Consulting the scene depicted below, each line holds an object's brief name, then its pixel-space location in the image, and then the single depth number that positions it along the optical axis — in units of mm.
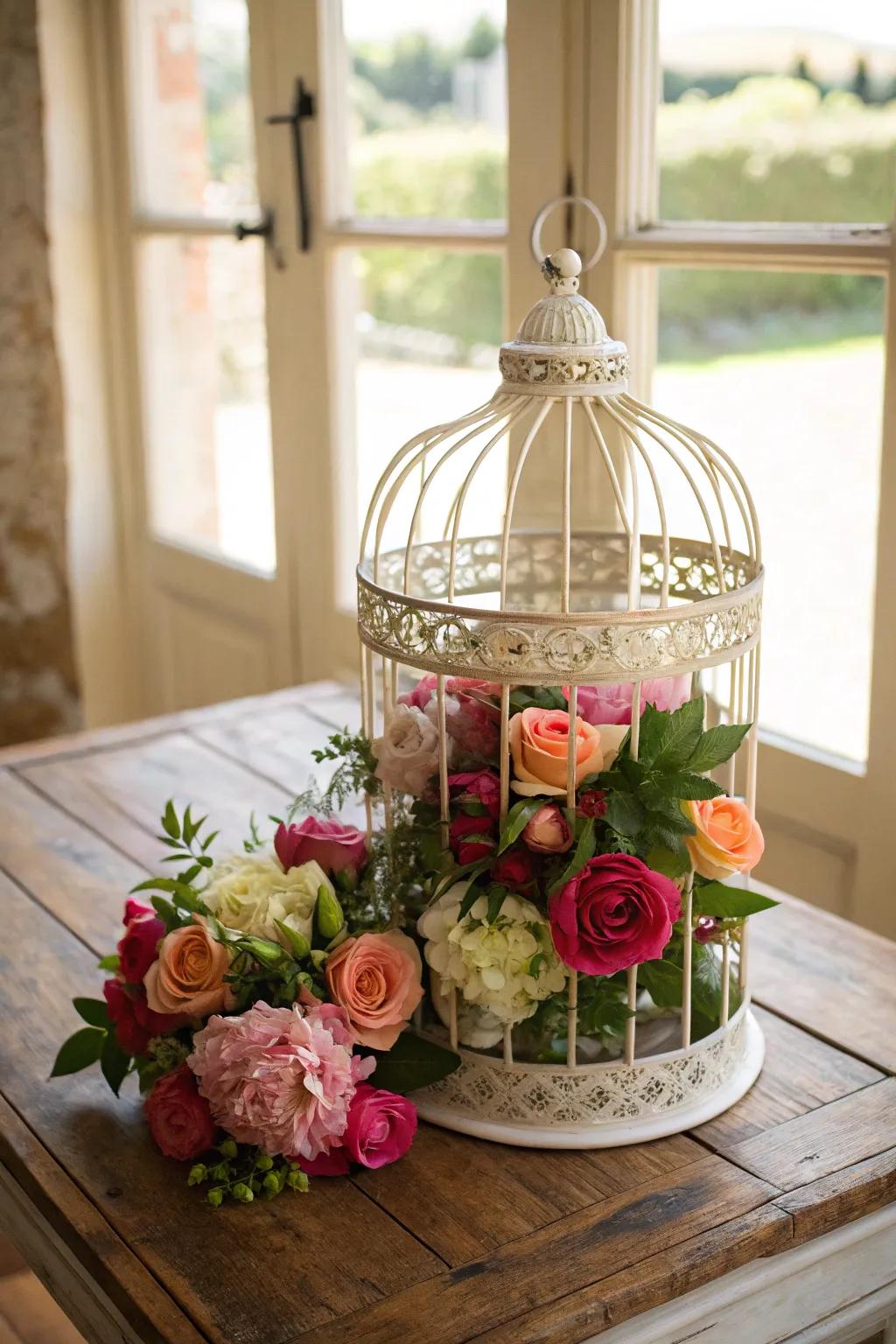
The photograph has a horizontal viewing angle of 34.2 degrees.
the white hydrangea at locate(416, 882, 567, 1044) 1021
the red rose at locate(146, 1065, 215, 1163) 1044
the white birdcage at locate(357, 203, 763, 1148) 1009
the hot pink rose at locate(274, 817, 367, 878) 1144
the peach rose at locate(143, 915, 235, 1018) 1070
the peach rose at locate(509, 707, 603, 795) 1018
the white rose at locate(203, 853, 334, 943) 1092
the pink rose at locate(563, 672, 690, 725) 1067
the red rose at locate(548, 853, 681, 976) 981
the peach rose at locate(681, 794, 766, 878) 1033
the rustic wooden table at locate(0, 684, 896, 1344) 921
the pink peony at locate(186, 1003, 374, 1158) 1000
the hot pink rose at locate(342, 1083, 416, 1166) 1033
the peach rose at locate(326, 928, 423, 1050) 1058
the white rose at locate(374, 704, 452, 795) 1076
